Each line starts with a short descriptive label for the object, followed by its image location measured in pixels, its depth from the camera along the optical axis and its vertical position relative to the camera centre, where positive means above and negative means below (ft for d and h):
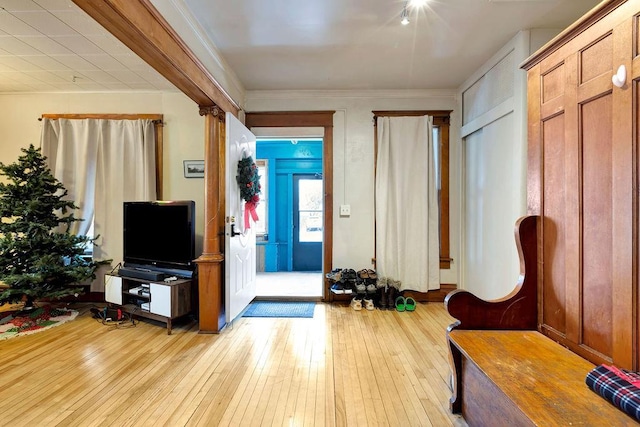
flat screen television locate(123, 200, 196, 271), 9.89 -0.75
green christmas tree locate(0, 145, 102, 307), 9.95 -0.96
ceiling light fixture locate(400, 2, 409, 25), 7.20 +4.89
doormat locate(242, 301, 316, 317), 10.99 -3.77
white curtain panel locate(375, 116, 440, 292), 12.13 +0.34
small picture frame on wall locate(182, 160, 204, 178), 11.73 +1.78
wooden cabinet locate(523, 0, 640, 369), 3.26 +0.41
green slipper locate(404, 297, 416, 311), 11.40 -3.56
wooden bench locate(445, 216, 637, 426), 3.13 -2.05
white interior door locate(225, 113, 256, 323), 9.32 -0.81
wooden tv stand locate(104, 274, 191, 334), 9.23 -2.78
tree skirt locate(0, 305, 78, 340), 9.32 -3.65
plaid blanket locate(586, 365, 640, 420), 2.89 -1.82
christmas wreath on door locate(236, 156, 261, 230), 10.18 +0.95
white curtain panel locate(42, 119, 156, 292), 11.94 +1.87
